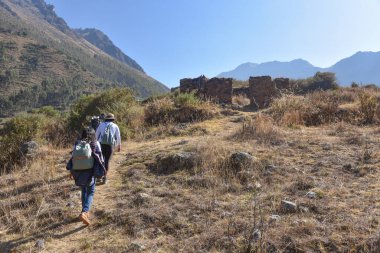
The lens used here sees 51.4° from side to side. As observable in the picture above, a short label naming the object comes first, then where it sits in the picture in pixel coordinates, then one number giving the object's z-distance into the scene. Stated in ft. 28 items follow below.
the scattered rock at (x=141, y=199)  19.67
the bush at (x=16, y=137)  32.42
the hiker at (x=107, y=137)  24.70
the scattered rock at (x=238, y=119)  40.94
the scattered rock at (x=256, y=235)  14.38
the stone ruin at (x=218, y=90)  55.26
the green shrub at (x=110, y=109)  40.81
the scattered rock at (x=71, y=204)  20.34
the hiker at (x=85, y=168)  18.90
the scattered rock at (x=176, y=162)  23.99
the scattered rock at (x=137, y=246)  15.28
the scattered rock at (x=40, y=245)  16.43
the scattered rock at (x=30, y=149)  31.33
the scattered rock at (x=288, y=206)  16.62
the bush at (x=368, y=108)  33.32
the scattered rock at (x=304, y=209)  16.36
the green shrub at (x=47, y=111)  87.16
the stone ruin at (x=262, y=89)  55.88
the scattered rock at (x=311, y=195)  17.65
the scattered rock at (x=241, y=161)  22.22
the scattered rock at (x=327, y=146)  24.71
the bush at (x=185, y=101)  44.34
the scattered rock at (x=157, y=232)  16.55
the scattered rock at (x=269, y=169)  21.20
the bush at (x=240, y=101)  58.81
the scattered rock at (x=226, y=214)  16.85
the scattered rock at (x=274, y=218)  15.70
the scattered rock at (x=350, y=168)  20.47
